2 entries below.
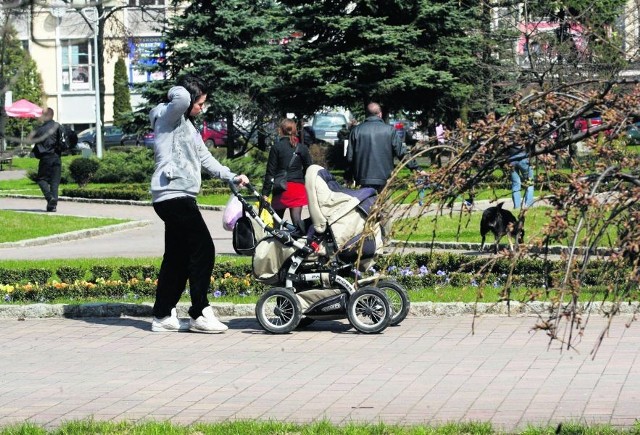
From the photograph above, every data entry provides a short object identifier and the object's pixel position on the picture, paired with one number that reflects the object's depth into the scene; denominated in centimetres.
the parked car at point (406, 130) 4215
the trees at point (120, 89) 6738
